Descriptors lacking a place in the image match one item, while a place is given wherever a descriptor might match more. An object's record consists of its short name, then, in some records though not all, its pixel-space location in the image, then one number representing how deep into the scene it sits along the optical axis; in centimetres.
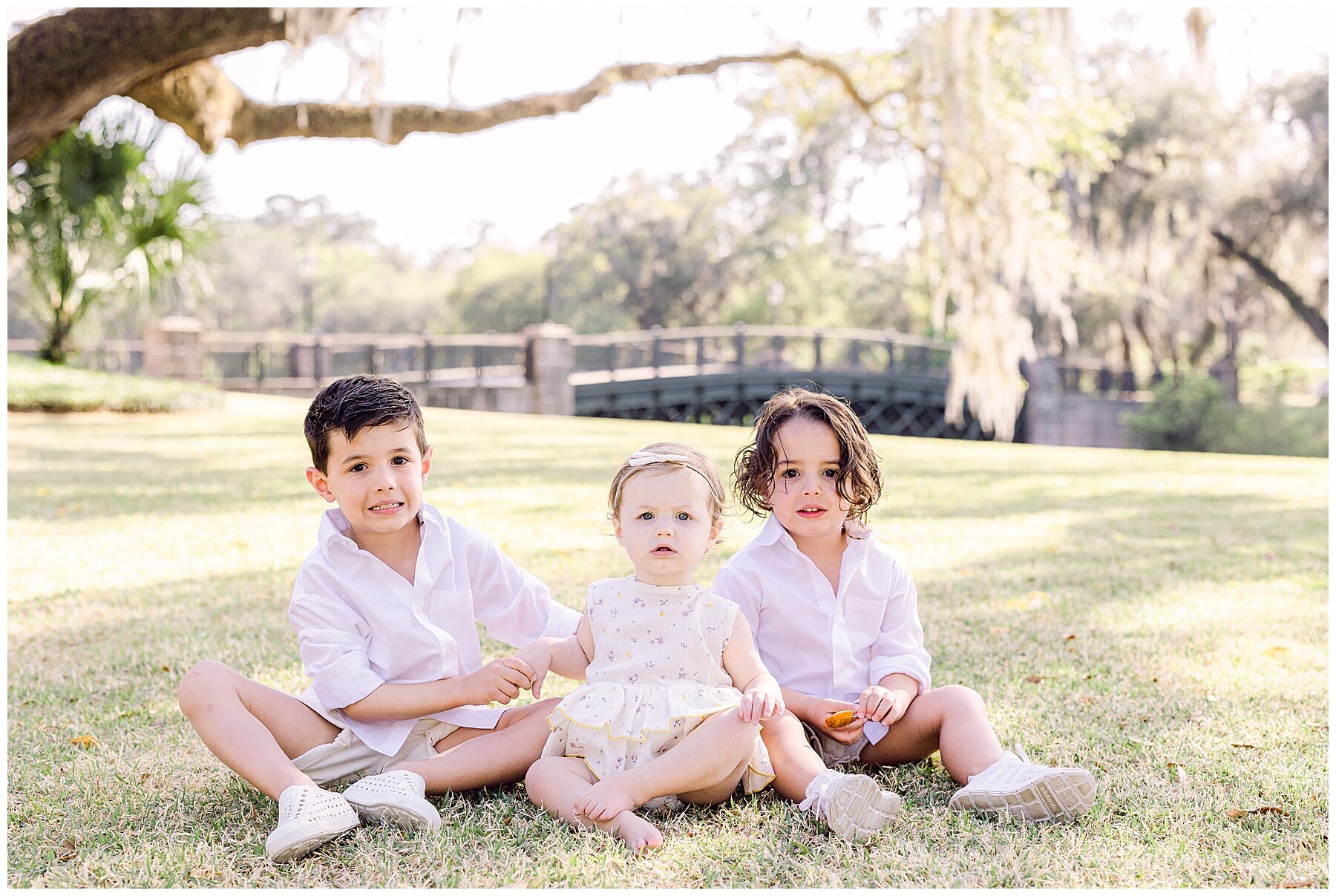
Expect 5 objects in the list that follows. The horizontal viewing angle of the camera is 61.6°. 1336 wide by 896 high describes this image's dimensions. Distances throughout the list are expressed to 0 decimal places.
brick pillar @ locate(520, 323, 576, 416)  2183
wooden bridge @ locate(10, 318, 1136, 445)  2175
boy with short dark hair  234
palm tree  1623
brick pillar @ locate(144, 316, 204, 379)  1988
